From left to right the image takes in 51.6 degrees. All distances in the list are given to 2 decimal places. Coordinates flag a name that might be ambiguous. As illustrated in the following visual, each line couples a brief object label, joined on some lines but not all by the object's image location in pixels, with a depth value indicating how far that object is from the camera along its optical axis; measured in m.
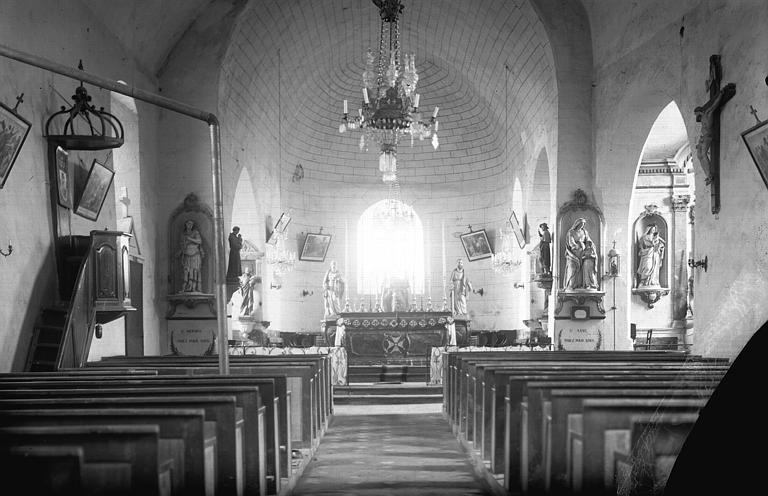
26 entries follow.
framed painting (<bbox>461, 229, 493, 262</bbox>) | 18.92
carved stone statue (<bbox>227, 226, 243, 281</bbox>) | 12.66
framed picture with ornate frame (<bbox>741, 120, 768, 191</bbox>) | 6.71
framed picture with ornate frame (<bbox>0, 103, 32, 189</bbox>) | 6.64
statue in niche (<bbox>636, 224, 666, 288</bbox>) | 15.73
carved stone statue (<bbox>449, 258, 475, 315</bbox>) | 17.50
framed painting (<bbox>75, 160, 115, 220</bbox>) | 8.80
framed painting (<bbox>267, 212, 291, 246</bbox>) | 15.98
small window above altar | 19.78
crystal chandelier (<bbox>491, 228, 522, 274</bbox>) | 15.42
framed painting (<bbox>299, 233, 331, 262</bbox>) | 18.84
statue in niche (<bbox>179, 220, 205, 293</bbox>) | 12.25
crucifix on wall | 8.47
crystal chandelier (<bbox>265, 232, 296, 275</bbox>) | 14.86
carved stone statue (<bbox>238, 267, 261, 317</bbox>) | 15.49
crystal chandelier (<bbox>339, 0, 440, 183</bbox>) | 11.51
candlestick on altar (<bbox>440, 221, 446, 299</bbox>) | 19.67
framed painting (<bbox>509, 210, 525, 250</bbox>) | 16.22
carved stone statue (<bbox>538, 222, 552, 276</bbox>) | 13.25
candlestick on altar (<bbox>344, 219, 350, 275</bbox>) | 19.66
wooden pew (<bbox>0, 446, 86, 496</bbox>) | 2.79
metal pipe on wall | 4.98
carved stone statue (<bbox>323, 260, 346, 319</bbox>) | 17.56
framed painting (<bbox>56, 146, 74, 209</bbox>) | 8.16
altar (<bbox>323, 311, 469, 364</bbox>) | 14.55
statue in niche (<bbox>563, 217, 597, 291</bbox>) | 12.58
